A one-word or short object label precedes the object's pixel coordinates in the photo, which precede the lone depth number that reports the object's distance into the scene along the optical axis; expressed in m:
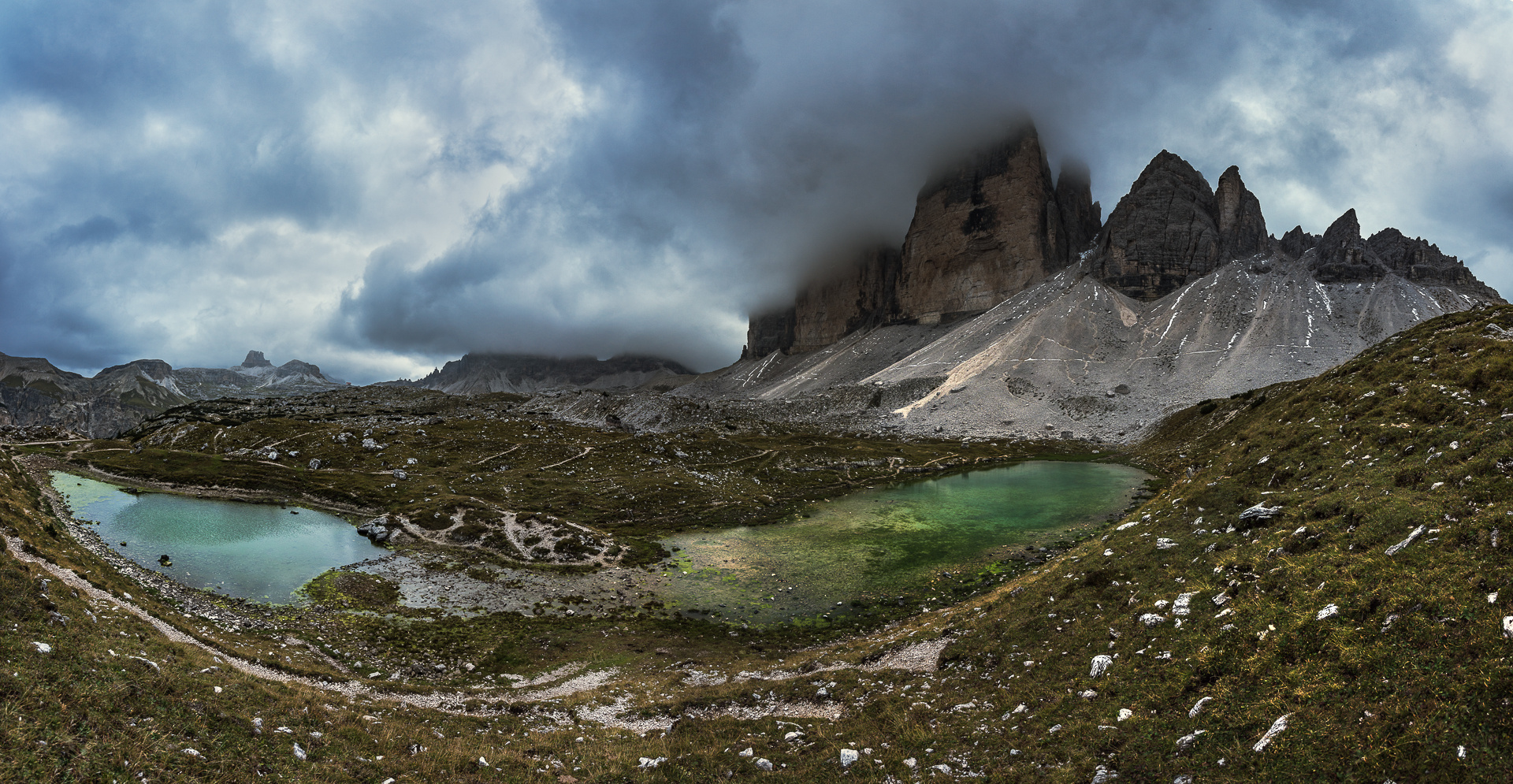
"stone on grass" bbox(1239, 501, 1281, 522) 20.72
